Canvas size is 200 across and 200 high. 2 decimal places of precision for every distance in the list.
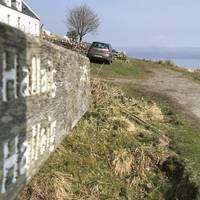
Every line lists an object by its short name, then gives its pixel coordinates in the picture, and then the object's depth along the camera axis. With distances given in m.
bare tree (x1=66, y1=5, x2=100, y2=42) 44.56
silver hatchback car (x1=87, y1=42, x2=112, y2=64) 18.78
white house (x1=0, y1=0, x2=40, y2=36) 33.65
